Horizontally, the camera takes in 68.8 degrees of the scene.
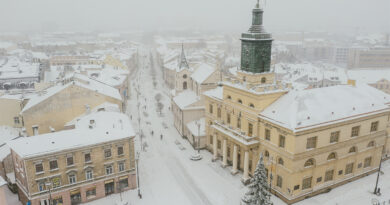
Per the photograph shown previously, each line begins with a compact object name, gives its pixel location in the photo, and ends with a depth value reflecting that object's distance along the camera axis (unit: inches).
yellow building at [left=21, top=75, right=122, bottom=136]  1854.1
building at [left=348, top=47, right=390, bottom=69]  5715.1
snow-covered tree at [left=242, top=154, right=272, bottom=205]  1294.3
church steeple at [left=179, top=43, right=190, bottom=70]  2974.4
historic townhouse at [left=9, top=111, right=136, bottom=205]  1411.2
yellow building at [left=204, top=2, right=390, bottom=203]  1464.1
